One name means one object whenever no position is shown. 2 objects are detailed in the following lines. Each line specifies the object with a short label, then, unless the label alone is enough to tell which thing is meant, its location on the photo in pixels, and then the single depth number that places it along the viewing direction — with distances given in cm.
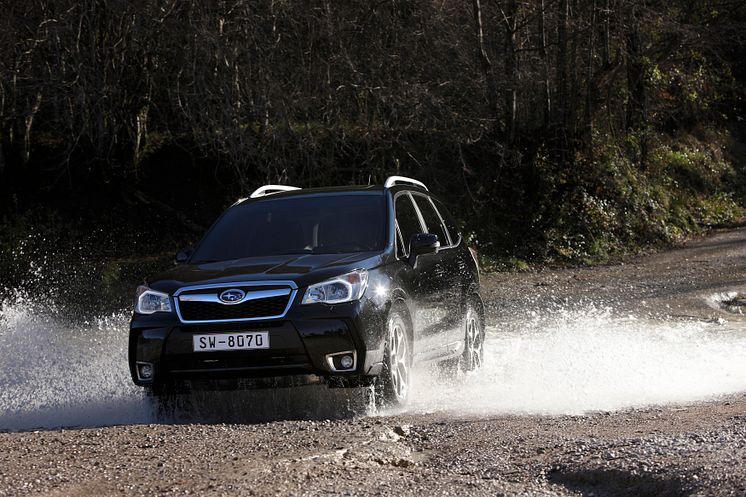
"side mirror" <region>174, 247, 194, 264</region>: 1730
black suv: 1507
